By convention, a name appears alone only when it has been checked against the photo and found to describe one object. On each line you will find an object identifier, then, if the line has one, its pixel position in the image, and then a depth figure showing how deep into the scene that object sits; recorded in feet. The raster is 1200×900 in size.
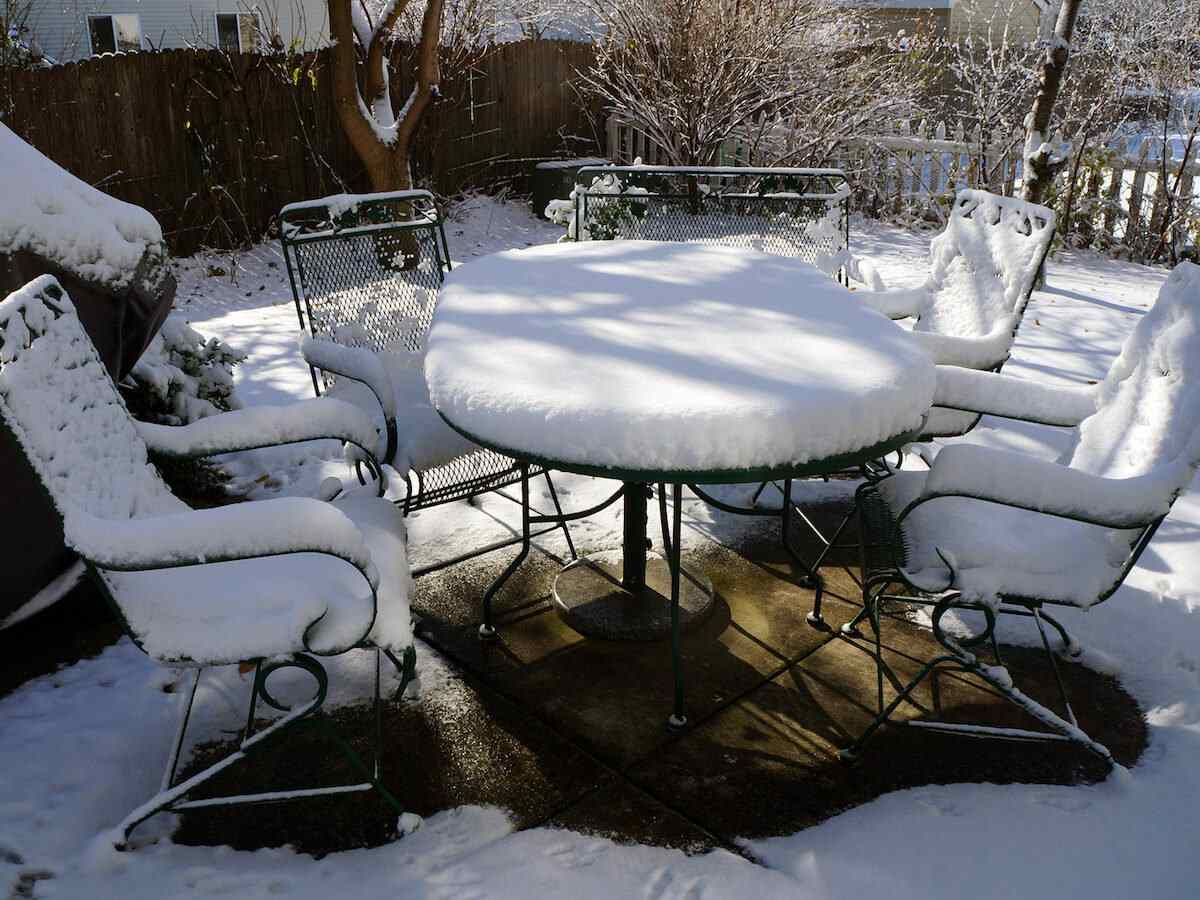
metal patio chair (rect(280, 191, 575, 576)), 9.46
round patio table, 6.46
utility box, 30.73
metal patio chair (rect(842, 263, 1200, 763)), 6.62
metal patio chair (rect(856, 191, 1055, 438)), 10.64
